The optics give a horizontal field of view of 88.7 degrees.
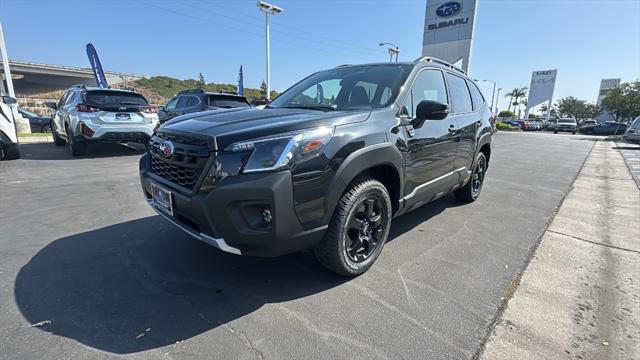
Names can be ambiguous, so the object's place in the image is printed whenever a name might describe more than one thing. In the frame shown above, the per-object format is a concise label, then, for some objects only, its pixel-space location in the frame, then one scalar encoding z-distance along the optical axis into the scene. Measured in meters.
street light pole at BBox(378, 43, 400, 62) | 32.07
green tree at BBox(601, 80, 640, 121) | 44.62
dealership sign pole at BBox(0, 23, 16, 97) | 12.33
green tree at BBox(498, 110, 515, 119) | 81.72
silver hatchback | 7.30
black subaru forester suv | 2.04
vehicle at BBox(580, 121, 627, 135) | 32.74
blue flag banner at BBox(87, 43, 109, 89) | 17.91
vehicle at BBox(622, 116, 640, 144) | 14.80
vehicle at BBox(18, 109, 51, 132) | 15.48
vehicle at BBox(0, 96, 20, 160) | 6.62
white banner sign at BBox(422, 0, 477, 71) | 24.12
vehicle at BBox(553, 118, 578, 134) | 35.00
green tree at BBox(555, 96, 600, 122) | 74.00
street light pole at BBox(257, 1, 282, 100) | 22.48
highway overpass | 53.50
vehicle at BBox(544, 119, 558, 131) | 37.43
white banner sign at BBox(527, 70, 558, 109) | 63.94
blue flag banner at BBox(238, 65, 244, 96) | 21.98
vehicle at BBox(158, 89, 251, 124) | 8.80
